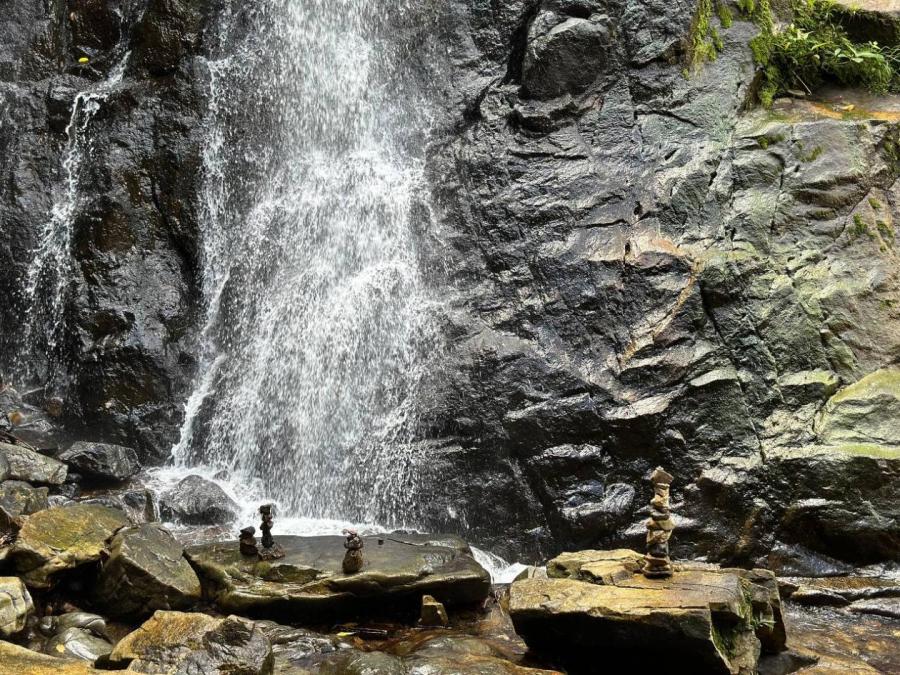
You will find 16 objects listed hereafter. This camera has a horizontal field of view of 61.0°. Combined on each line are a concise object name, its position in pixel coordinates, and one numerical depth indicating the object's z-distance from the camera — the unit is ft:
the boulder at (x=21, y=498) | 26.30
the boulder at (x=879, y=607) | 24.36
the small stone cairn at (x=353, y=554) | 23.66
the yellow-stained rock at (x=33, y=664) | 17.15
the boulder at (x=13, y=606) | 20.27
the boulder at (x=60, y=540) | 22.62
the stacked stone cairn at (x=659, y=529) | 20.54
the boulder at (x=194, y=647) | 18.37
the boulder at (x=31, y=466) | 30.25
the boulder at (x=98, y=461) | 32.45
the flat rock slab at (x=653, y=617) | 19.03
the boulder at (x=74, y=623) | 22.15
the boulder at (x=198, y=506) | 30.91
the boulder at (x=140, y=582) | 23.34
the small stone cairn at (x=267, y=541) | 24.91
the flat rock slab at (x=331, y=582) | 23.35
